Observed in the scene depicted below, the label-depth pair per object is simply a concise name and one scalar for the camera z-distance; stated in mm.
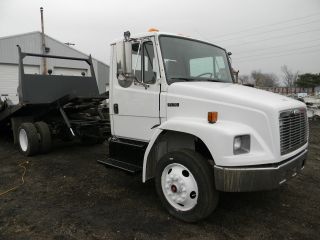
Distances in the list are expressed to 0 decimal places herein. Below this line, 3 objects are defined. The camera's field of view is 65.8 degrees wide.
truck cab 2756
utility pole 16144
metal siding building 16018
